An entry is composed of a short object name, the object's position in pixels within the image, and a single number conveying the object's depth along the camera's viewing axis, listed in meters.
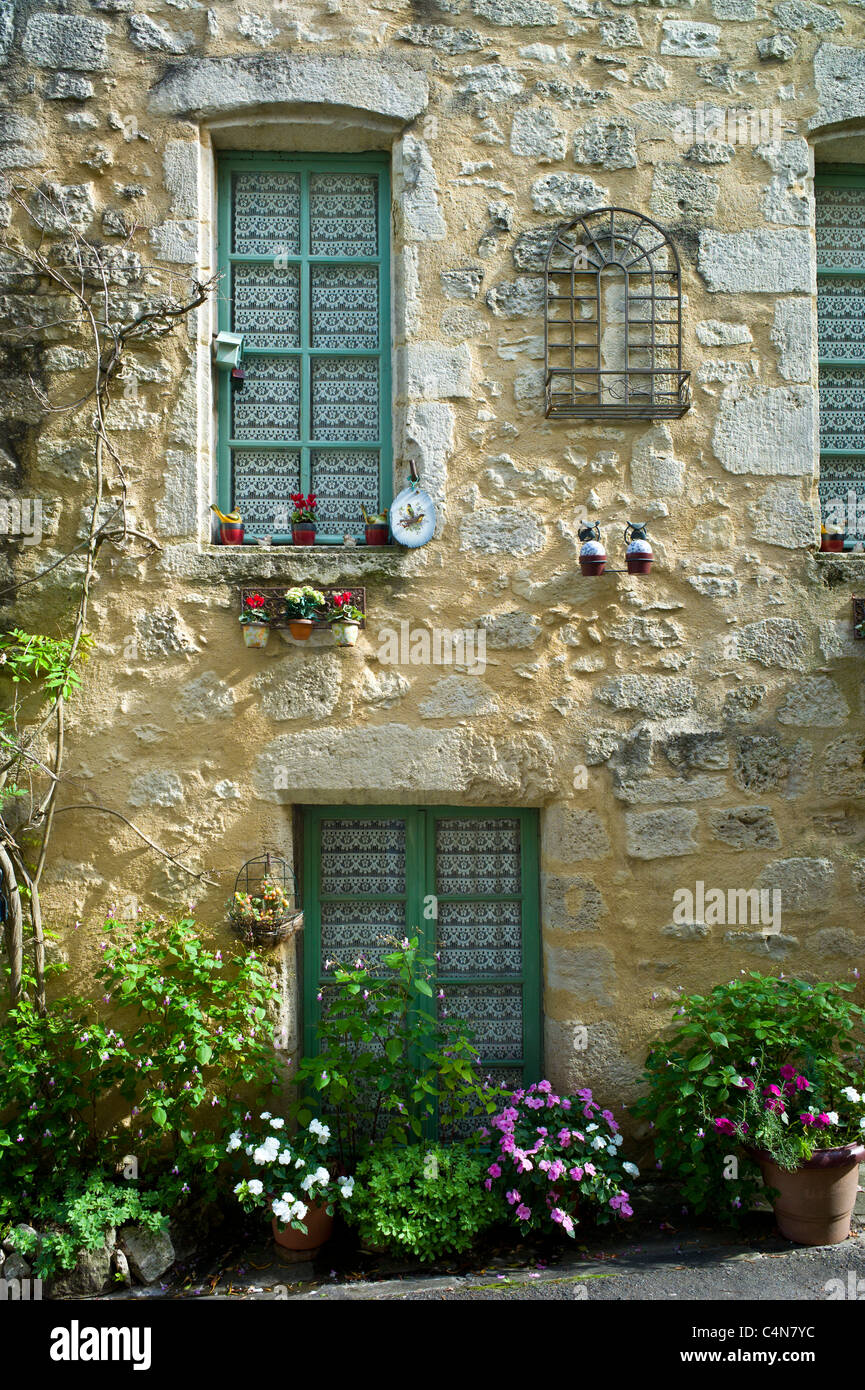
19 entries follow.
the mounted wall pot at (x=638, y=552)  3.65
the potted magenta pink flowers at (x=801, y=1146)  3.12
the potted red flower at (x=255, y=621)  3.61
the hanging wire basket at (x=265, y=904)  3.50
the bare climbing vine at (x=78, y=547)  3.58
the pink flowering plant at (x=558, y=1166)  3.22
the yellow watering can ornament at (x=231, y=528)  3.79
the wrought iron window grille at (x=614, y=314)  3.77
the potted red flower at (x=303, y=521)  3.83
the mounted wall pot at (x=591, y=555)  3.61
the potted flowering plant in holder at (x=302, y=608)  3.57
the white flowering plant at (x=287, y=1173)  3.18
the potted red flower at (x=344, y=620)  3.61
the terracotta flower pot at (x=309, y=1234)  3.25
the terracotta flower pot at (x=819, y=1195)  3.14
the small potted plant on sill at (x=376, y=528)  3.82
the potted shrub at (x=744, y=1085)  3.16
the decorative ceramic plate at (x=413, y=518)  3.71
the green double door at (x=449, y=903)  3.86
